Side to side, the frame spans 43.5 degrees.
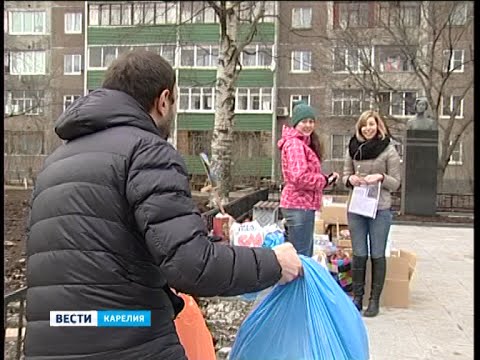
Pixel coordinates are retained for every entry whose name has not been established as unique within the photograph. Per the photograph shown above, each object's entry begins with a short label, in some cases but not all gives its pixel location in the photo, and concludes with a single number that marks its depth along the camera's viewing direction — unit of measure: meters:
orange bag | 2.31
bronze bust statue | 14.97
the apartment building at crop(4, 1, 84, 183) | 41.59
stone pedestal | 14.75
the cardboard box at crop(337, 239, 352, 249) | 6.25
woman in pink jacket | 5.37
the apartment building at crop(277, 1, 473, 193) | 24.29
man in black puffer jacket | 1.66
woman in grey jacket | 5.18
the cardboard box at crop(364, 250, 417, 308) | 5.58
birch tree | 12.50
